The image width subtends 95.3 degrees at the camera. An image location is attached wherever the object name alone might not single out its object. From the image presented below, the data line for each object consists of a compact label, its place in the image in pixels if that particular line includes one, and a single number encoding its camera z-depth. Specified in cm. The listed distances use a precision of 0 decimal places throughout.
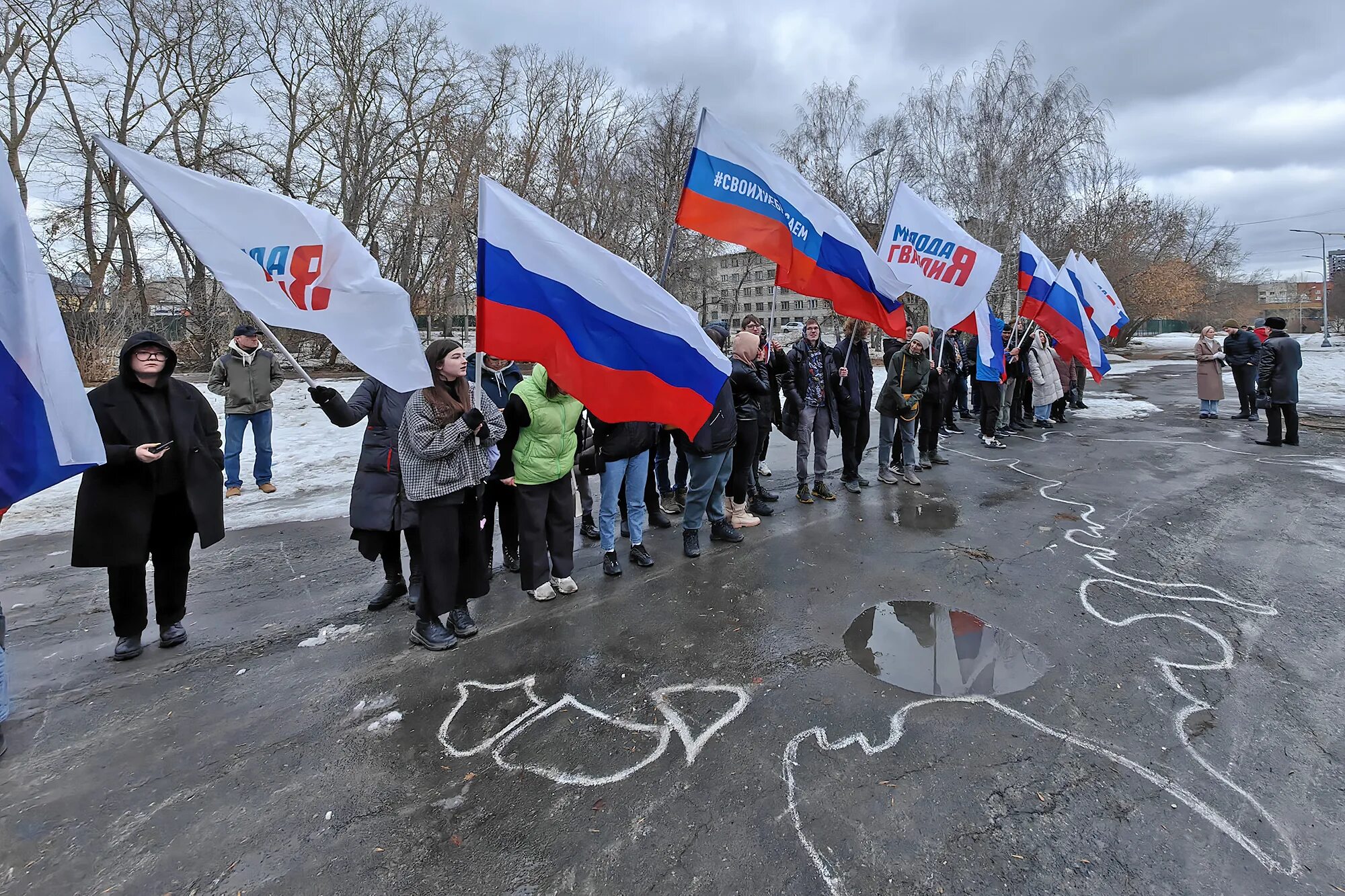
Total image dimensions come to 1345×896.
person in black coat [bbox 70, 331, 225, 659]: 329
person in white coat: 1113
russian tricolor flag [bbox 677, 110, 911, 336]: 484
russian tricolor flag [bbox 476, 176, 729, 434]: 322
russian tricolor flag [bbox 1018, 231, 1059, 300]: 880
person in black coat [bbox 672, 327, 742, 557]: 511
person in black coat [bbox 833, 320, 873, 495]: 683
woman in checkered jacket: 342
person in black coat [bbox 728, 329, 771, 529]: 545
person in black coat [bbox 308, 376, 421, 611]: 399
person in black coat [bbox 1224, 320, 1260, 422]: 1195
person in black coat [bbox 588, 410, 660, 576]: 467
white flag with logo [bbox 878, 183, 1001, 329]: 662
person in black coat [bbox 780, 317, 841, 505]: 661
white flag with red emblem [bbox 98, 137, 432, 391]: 286
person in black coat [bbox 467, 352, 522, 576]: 449
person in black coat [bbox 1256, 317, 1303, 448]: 914
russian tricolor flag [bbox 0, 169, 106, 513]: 245
